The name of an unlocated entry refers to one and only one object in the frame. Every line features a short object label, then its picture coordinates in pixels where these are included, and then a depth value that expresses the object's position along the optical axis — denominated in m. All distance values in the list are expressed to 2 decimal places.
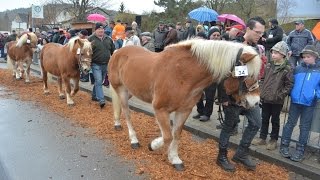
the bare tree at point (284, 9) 29.42
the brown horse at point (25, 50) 11.44
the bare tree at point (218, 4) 35.78
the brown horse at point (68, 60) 7.70
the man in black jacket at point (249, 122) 4.49
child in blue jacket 4.66
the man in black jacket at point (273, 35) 8.80
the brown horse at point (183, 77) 3.91
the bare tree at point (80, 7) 37.81
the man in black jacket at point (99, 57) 8.12
